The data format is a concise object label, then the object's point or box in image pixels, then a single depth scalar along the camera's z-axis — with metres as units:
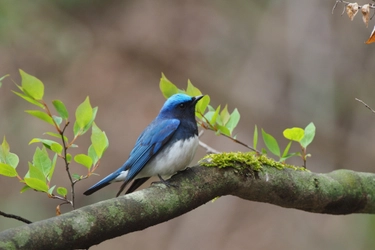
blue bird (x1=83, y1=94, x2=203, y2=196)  6.22
